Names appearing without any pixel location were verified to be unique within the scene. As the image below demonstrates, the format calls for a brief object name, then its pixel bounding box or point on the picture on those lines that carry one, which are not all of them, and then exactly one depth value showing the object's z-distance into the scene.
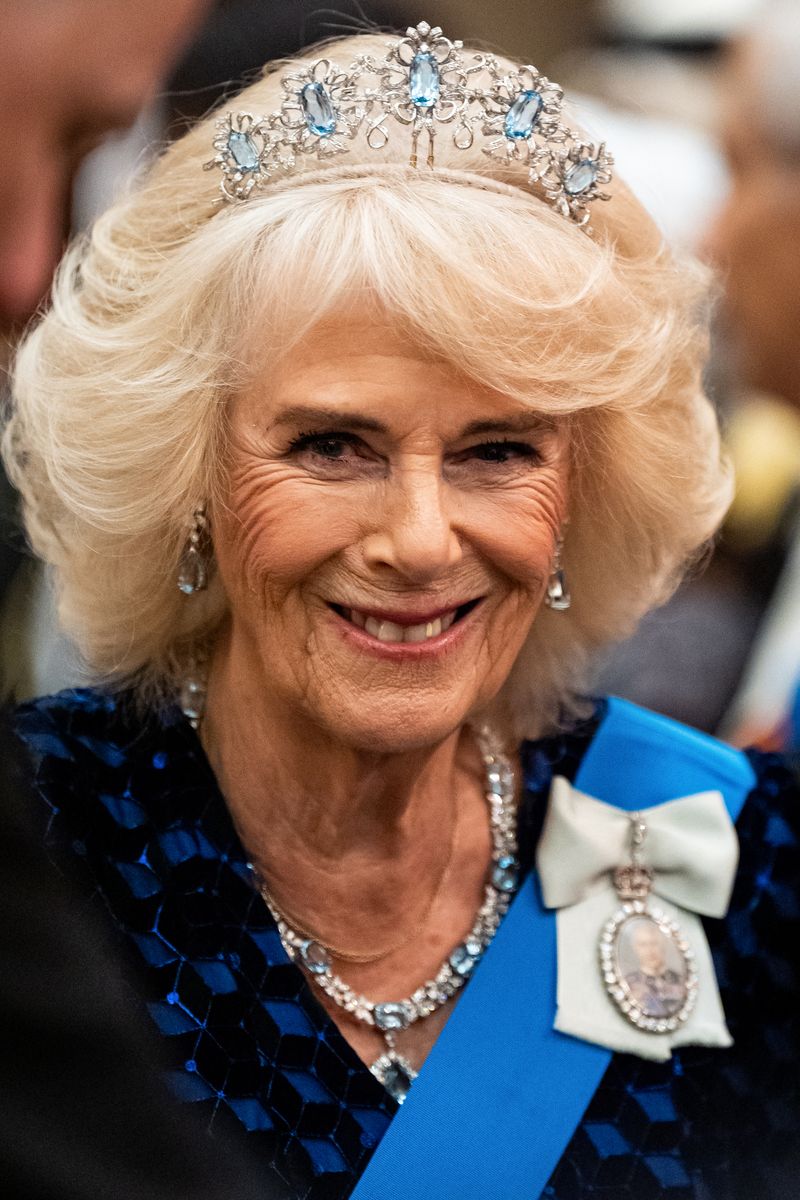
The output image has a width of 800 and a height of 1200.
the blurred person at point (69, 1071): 2.17
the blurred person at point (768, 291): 2.78
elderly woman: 2.41
